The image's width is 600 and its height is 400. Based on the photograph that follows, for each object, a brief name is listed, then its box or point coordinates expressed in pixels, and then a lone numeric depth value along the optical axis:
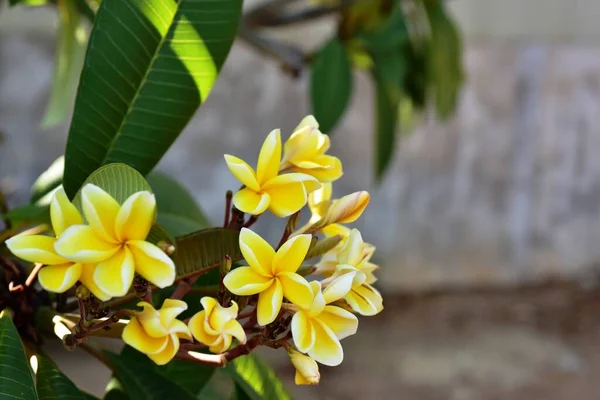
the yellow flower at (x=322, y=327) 0.28
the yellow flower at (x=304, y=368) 0.31
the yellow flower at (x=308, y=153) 0.35
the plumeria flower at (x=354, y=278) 0.29
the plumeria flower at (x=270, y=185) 0.31
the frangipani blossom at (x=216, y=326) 0.28
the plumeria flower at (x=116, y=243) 0.26
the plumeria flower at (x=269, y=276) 0.28
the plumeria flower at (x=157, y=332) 0.27
